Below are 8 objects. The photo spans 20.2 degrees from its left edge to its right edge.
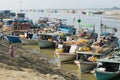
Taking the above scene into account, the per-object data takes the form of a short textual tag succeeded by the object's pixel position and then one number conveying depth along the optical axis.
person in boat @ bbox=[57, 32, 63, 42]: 40.18
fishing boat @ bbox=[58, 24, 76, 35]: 47.95
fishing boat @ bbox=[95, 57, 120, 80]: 22.48
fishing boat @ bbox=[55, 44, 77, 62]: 31.09
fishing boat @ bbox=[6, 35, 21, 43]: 44.18
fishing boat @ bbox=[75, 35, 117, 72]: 26.86
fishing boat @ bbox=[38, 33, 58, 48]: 40.84
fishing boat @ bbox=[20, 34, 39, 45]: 44.03
